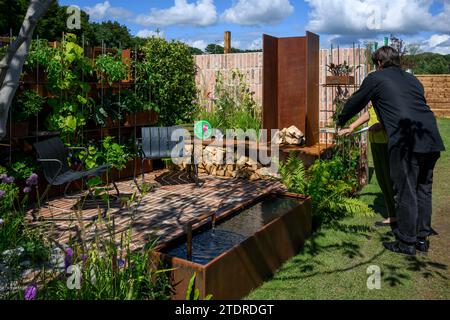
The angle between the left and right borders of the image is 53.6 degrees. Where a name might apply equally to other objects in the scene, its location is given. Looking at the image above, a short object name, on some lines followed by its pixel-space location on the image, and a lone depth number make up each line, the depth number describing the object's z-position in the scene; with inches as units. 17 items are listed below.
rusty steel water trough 112.6
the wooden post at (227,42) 461.4
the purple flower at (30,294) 94.7
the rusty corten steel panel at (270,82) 290.5
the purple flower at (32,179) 149.7
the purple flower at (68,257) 105.5
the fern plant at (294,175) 214.5
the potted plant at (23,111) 224.2
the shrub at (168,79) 321.1
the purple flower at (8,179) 156.8
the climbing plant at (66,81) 239.0
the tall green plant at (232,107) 346.3
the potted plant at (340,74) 289.9
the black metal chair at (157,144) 278.2
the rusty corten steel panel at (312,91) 291.7
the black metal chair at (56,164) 205.2
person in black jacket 161.2
